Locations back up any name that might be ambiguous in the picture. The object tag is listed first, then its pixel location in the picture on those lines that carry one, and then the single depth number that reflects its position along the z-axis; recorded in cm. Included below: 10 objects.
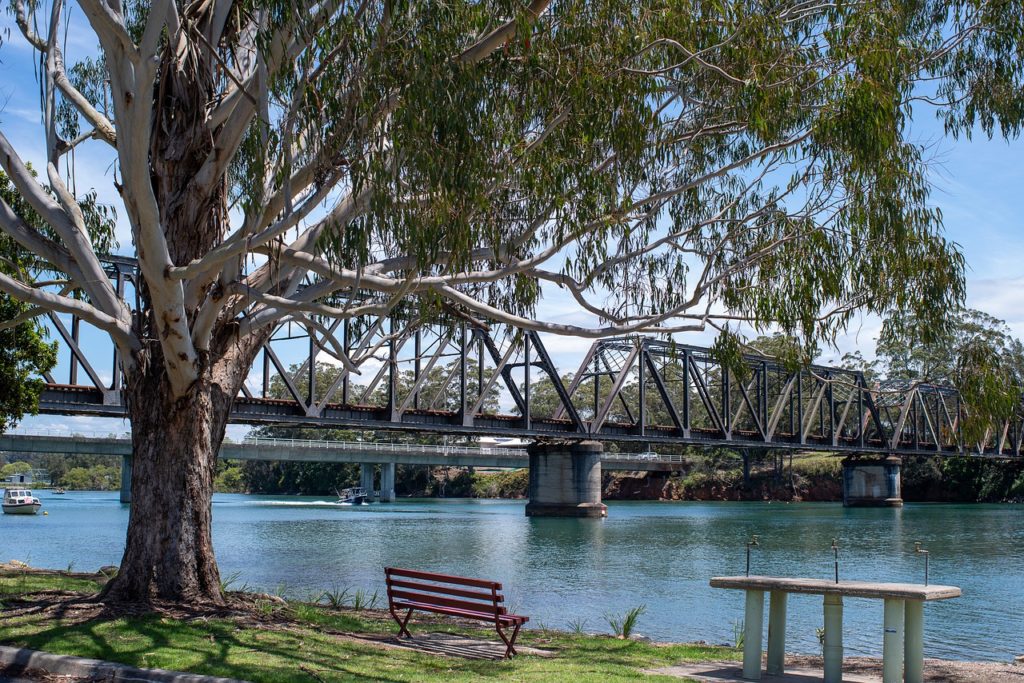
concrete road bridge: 5812
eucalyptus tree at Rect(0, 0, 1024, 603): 954
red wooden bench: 948
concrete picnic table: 783
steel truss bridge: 3644
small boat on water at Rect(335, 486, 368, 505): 7462
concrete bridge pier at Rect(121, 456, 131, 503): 6330
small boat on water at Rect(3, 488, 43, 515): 5309
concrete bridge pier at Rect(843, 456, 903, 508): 7312
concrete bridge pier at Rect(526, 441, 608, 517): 5450
